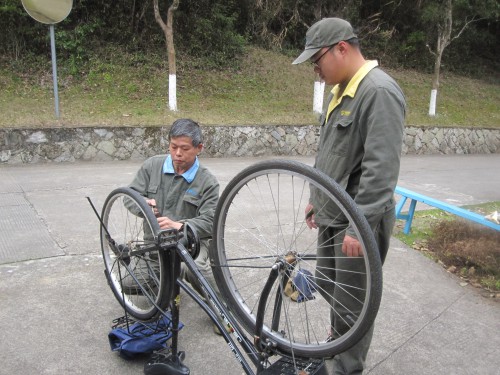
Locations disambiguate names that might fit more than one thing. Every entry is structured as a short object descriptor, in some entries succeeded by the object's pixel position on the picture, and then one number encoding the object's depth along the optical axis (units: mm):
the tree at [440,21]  13431
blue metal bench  4277
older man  2809
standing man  2059
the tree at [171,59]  10500
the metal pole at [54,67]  8295
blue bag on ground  2609
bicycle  1804
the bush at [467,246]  4156
